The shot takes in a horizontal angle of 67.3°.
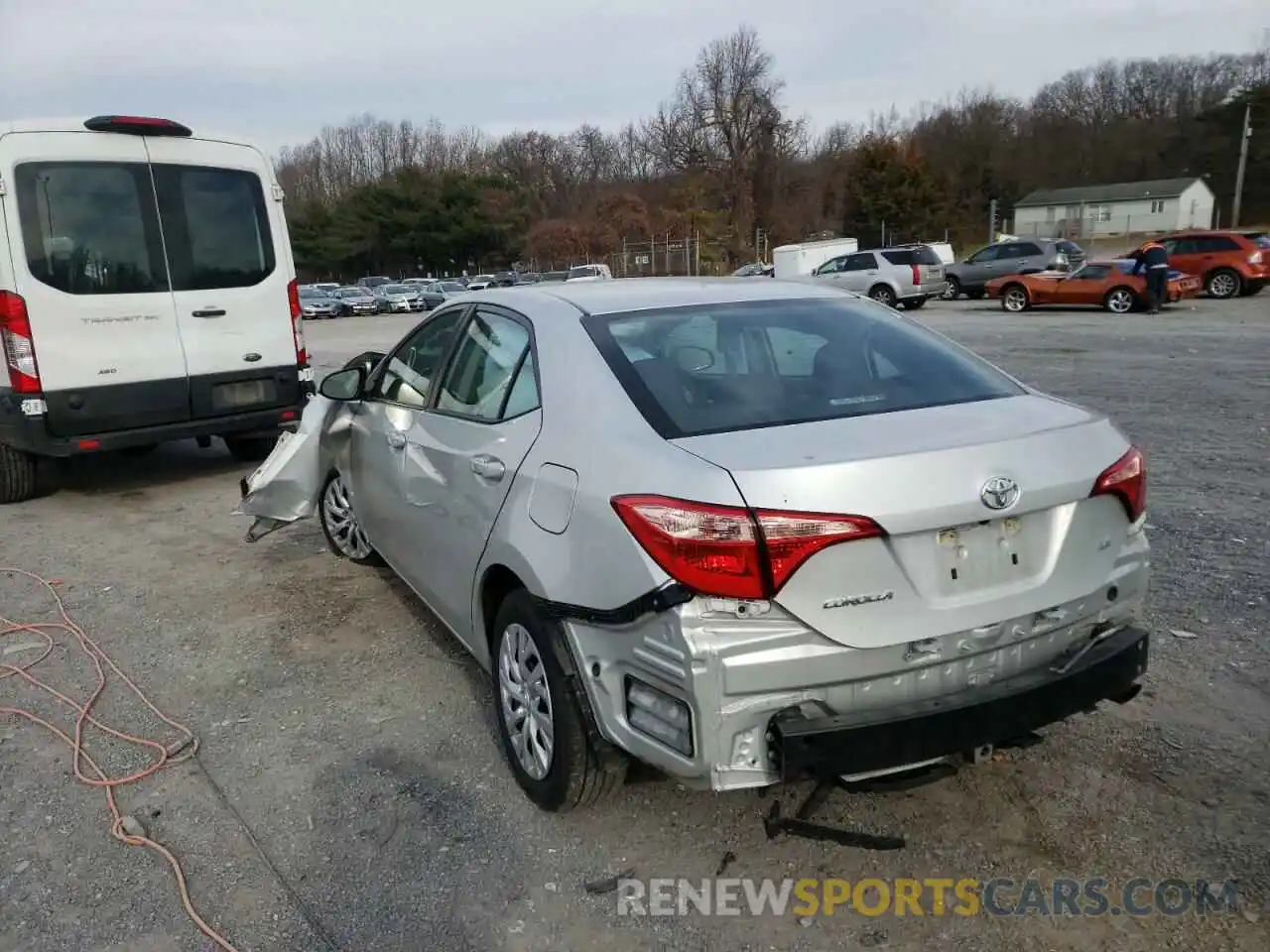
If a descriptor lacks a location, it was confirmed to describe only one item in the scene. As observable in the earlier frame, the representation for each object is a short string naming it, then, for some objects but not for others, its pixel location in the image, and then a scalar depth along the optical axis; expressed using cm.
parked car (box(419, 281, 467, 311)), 4547
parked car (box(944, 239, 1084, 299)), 2767
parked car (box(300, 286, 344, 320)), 4259
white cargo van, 663
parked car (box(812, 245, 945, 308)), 2555
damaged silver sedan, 234
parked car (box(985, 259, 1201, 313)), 2164
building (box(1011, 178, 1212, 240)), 7356
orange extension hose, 297
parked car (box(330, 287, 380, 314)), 4388
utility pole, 6500
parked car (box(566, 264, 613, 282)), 3562
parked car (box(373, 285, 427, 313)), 4556
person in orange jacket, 2070
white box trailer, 3747
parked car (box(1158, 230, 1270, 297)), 2341
